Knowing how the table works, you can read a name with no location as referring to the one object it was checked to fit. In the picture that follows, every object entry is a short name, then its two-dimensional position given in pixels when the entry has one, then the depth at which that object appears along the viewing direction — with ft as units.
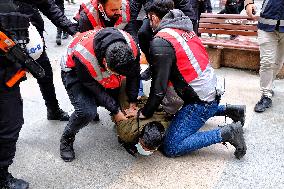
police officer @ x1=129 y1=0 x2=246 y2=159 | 9.50
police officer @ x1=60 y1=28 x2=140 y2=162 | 8.80
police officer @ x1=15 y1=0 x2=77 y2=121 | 10.82
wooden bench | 17.12
